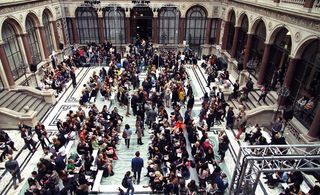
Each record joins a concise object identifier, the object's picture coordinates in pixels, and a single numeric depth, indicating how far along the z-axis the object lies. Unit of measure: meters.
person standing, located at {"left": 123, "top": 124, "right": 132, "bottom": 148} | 12.40
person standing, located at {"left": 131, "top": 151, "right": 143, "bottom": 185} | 10.39
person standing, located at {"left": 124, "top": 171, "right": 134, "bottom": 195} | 9.52
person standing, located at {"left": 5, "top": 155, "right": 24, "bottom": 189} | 10.13
